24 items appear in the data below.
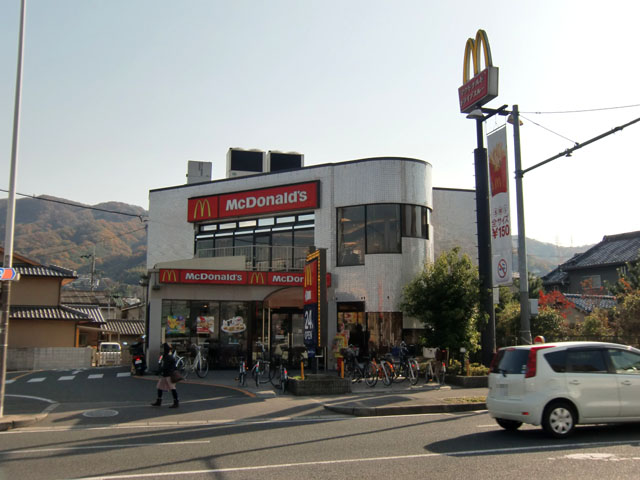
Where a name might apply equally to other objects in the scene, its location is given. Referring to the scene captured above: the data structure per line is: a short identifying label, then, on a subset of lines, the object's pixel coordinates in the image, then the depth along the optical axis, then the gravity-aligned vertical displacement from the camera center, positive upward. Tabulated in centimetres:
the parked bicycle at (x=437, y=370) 1972 -158
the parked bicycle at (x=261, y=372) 1883 -160
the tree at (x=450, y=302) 2106 +76
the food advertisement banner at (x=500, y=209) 2009 +393
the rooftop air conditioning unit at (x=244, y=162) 3303 +906
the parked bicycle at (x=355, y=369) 1876 -153
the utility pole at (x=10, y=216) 1298 +236
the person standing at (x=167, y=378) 1426 -134
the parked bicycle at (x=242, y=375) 1891 -166
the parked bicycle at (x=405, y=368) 1906 -147
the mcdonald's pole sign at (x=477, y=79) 2130 +896
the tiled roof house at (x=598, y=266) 4681 +475
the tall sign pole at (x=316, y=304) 1755 +59
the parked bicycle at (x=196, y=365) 2177 -154
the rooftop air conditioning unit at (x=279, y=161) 3356 +923
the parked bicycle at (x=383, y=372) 1878 -156
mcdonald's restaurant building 2407 +256
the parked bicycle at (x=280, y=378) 1777 -175
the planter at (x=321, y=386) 1700 -180
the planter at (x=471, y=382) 1923 -190
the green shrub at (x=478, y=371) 1977 -159
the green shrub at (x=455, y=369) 2021 -156
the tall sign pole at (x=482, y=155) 2134 +633
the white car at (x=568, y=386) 989 -107
